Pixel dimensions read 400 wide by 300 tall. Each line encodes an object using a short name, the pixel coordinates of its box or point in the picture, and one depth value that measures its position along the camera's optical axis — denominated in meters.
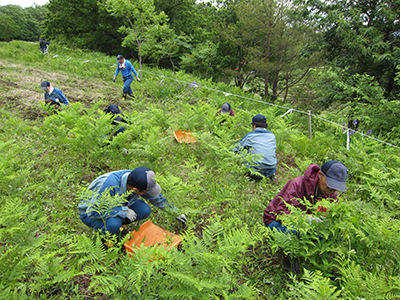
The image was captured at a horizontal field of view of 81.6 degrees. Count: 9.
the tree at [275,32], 12.37
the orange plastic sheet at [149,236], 2.72
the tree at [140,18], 9.84
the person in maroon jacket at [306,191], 2.86
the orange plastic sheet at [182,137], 5.34
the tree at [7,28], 44.03
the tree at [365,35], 7.67
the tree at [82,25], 20.31
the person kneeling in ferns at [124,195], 2.74
